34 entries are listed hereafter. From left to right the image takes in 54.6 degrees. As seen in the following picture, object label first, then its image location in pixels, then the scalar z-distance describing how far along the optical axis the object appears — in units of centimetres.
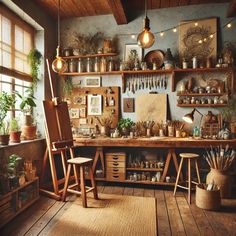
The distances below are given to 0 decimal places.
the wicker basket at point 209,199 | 313
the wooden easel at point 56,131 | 355
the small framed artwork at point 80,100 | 486
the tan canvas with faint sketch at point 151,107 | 456
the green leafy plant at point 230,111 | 425
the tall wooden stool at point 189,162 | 349
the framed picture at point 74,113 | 488
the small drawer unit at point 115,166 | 422
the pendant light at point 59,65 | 364
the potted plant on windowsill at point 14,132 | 355
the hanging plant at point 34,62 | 428
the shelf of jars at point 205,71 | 420
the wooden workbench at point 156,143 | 384
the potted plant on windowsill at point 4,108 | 323
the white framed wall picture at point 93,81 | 482
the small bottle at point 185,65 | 430
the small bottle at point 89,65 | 476
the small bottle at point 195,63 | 426
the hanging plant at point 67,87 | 489
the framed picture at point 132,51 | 464
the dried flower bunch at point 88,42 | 478
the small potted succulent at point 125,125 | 457
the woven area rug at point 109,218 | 263
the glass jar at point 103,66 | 464
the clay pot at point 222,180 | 358
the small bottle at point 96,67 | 470
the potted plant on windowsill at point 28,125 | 382
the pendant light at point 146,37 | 277
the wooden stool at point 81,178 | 326
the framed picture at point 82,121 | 487
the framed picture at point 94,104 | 480
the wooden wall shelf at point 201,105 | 427
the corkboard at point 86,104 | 473
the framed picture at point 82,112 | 486
